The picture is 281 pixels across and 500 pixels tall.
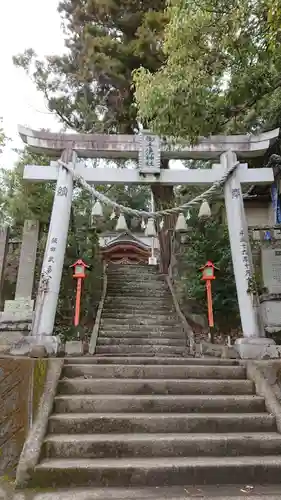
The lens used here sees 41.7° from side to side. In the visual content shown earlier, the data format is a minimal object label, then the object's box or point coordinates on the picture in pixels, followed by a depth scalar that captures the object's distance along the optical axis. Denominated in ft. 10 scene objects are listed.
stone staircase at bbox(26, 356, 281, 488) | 10.84
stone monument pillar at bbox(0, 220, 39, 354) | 25.05
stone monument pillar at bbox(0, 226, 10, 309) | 28.12
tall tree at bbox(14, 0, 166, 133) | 36.45
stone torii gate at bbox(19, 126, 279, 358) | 24.13
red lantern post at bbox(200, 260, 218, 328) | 25.91
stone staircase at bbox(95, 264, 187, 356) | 26.10
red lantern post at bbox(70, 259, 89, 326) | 26.06
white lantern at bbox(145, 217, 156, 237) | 26.40
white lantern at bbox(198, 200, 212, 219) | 25.89
